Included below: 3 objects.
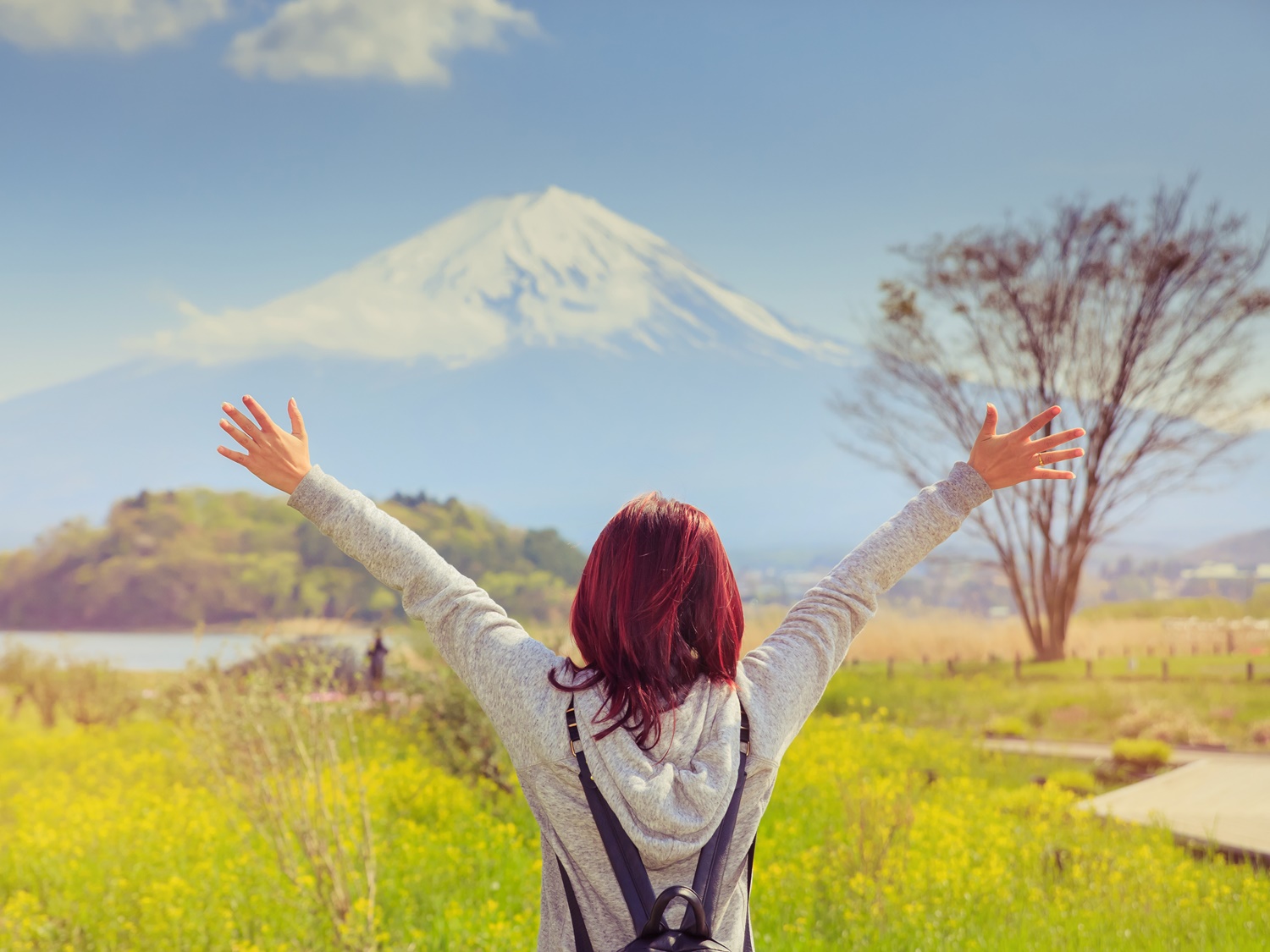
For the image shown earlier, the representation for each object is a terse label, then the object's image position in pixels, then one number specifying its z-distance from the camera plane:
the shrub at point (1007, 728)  8.02
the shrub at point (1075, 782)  6.31
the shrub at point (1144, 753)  6.96
